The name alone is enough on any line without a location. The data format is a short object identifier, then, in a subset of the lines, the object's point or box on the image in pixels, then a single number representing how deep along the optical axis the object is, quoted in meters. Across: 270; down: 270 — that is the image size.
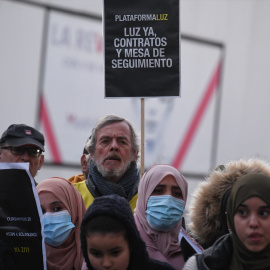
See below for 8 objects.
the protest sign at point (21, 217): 7.03
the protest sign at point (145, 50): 9.33
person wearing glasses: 8.99
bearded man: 9.09
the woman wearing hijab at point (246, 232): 6.11
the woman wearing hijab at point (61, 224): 7.52
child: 6.46
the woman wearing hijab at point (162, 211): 7.61
